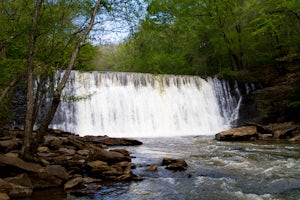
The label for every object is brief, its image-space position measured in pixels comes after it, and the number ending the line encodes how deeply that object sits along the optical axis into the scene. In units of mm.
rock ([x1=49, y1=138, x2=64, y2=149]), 8233
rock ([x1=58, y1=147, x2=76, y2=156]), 7533
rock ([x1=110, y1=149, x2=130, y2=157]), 8029
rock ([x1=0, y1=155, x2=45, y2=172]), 5094
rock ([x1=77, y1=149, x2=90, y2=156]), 7792
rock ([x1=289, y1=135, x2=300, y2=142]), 12112
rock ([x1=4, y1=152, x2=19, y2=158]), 5794
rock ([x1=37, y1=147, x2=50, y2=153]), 7598
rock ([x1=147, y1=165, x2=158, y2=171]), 6651
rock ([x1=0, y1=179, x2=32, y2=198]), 4481
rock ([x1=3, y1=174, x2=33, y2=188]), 4725
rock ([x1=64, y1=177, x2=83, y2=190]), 5068
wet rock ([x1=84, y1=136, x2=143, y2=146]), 11152
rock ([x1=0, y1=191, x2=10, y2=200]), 4260
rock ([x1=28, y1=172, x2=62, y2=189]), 5106
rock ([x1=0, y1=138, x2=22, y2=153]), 6812
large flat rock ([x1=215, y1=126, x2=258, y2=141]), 12694
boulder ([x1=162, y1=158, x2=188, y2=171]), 6737
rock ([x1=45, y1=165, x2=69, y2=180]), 5335
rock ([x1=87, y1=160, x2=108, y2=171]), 6049
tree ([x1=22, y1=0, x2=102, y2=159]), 5484
